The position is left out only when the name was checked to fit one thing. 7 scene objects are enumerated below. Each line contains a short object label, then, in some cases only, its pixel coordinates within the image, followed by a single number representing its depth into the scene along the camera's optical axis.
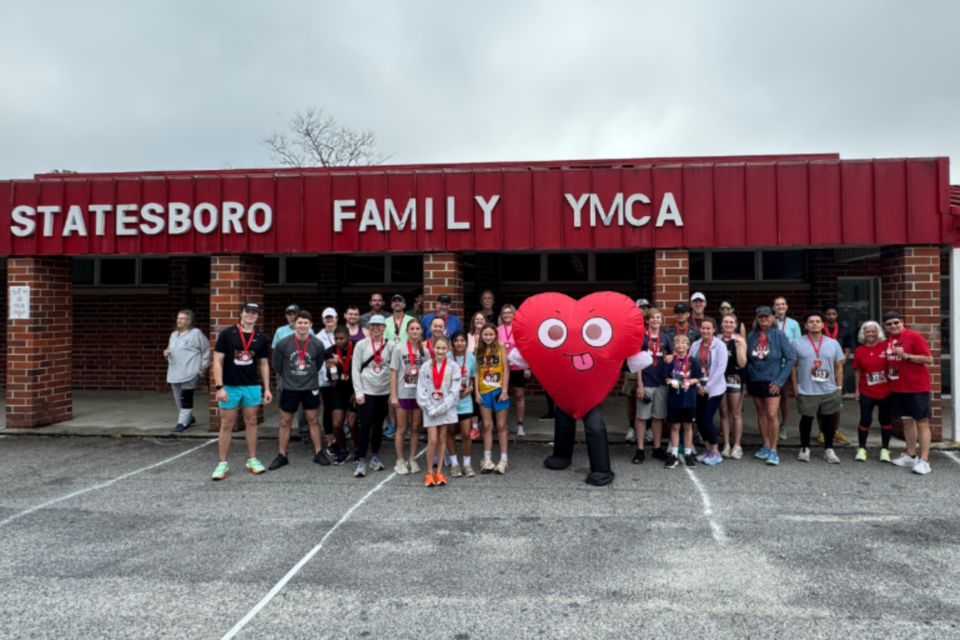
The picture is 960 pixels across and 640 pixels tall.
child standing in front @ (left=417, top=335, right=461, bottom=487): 5.77
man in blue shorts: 6.10
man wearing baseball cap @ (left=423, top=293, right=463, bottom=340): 7.29
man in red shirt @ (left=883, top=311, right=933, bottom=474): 6.14
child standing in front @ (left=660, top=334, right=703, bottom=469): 6.21
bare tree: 28.72
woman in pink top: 7.40
